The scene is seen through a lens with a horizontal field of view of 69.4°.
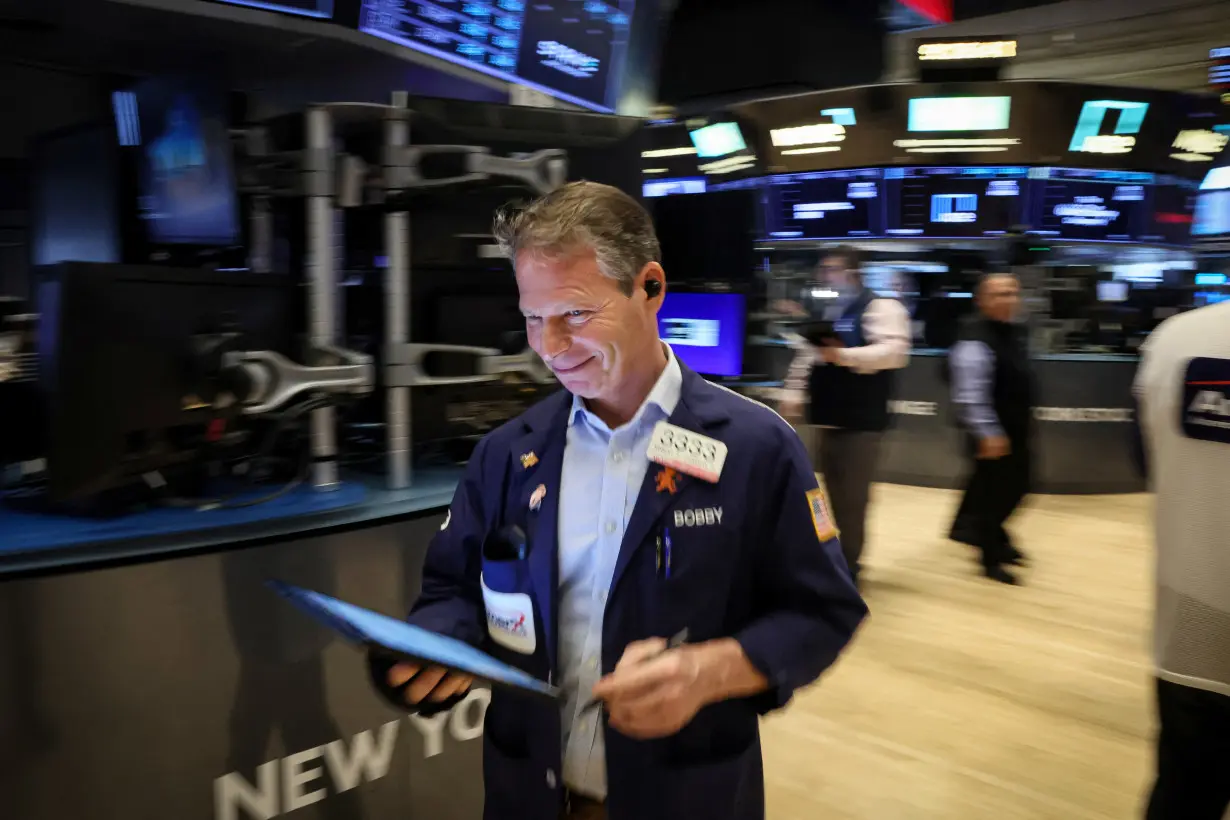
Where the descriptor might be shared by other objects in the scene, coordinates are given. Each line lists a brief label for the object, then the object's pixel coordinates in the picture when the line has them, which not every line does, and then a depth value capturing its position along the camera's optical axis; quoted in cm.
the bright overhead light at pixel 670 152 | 832
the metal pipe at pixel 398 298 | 230
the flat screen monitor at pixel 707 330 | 364
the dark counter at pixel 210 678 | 167
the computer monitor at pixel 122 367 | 168
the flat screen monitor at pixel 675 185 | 848
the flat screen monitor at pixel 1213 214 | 978
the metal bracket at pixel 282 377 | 198
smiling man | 114
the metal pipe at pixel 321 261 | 222
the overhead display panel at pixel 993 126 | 725
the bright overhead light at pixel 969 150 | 737
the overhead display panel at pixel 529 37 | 336
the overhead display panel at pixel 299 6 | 295
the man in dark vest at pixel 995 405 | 466
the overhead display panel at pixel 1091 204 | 763
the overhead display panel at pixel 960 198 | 760
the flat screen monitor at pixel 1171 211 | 794
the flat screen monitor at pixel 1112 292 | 869
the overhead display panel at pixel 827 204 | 785
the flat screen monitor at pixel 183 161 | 216
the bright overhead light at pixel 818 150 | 764
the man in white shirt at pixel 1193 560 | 162
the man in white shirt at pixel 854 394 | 442
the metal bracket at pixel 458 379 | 234
